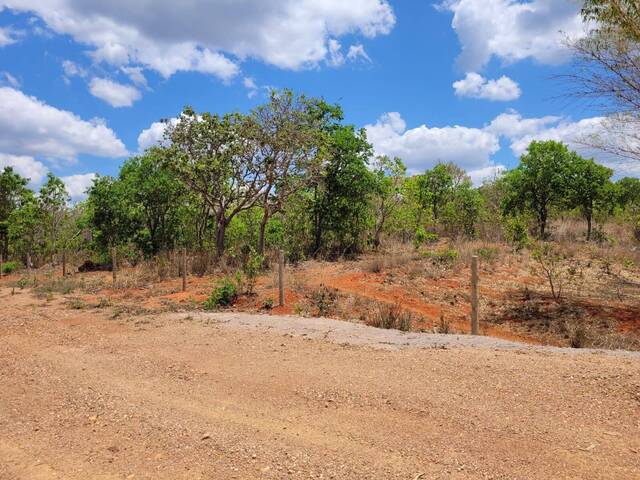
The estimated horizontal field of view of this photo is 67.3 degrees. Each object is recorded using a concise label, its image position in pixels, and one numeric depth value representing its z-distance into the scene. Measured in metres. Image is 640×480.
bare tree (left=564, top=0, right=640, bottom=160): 10.48
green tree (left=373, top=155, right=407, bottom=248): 23.19
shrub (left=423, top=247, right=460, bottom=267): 16.80
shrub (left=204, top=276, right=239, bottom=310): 12.07
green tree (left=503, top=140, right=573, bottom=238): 23.64
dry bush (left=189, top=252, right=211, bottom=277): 18.06
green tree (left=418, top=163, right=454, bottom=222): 32.71
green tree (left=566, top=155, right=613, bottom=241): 23.44
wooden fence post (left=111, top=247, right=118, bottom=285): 16.26
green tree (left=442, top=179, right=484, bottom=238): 28.36
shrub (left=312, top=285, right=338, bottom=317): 11.47
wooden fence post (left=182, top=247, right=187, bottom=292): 14.59
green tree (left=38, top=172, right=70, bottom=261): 24.16
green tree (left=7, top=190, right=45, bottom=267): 24.27
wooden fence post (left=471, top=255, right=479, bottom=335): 8.66
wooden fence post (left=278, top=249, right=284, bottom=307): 11.39
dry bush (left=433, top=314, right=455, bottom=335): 9.35
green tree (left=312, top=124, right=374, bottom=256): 20.69
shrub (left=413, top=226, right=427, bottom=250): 21.84
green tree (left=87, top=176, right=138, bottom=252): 22.00
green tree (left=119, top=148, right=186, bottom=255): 21.81
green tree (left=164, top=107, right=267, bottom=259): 18.56
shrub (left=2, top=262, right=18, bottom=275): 23.70
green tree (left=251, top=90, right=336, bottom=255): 18.33
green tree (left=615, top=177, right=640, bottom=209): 36.21
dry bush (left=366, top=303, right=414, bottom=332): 9.55
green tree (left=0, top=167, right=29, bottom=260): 26.81
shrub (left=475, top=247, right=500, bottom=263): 17.66
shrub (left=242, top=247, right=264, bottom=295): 13.02
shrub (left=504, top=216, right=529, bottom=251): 18.44
